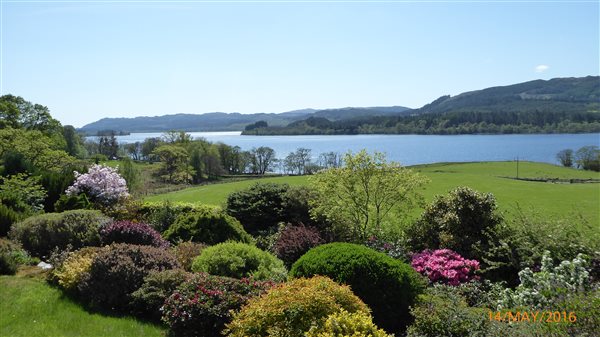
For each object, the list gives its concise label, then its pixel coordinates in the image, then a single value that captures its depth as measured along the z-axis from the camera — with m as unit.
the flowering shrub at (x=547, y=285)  7.01
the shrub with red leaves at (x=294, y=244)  11.57
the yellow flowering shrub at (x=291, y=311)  5.51
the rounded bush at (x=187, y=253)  10.15
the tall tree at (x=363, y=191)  13.61
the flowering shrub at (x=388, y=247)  11.64
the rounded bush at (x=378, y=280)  7.57
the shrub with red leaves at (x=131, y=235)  11.52
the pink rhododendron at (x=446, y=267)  9.88
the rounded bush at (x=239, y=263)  9.17
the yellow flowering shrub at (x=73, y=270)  8.96
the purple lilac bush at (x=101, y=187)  16.77
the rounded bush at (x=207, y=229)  12.80
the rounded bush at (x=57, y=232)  11.88
